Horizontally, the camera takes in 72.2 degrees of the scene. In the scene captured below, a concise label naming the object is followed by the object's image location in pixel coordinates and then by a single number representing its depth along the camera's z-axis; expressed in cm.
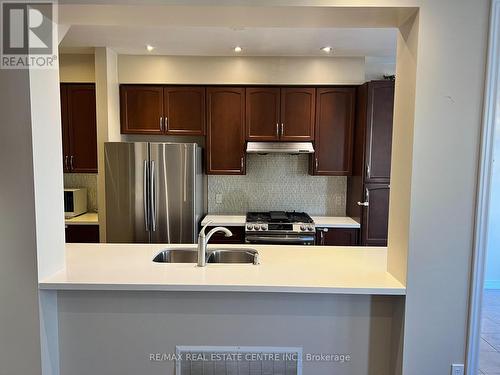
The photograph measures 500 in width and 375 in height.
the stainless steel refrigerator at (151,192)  343
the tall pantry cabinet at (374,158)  348
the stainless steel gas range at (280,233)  355
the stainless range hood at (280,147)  373
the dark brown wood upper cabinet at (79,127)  379
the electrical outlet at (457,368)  179
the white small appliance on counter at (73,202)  381
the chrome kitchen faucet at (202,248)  211
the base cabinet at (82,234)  369
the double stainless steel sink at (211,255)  250
